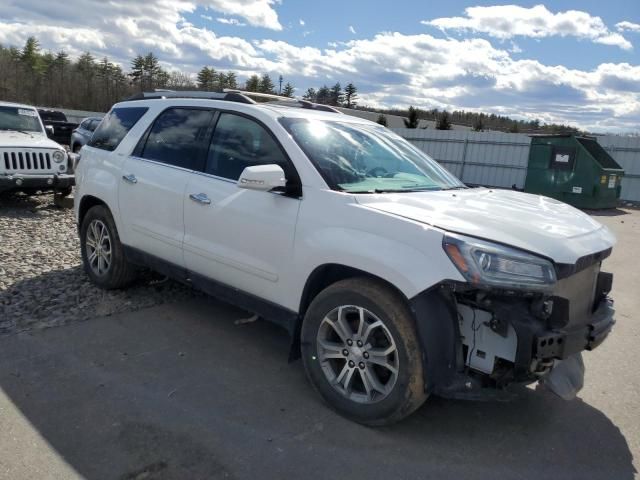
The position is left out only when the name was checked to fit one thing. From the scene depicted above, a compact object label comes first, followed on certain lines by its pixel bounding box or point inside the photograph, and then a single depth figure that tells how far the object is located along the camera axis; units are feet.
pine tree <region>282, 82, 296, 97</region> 269.15
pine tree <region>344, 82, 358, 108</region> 296.51
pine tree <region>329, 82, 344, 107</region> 275.26
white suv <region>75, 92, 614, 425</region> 9.36
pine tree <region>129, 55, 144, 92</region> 251.60
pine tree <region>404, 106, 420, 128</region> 138.92
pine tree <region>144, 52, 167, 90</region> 246.68
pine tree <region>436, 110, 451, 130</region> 145.84
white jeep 30.53
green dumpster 51.49
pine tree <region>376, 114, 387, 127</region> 129.96
